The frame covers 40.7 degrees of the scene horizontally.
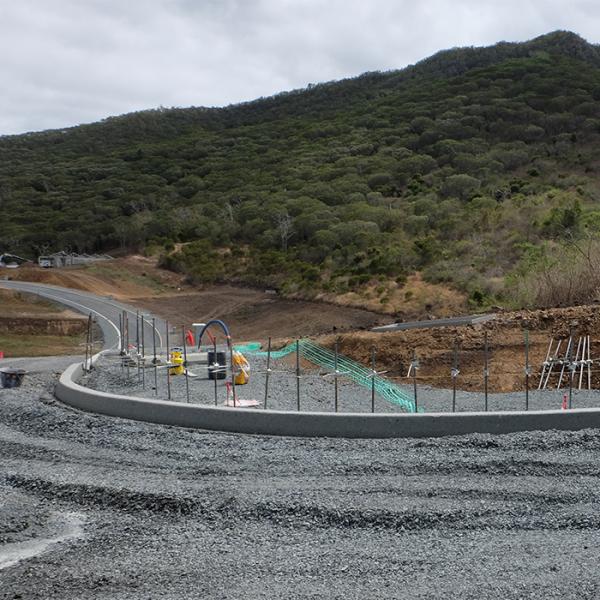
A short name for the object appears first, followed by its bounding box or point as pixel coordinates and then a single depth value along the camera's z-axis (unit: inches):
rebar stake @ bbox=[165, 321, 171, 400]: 541.6
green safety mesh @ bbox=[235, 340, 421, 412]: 602.7
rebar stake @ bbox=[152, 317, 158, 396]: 576.1
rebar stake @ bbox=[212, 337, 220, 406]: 515.8
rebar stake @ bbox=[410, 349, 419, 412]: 473.7
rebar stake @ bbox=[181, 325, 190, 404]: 531.2
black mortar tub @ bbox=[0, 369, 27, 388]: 666.8
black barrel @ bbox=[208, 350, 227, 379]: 610.0
